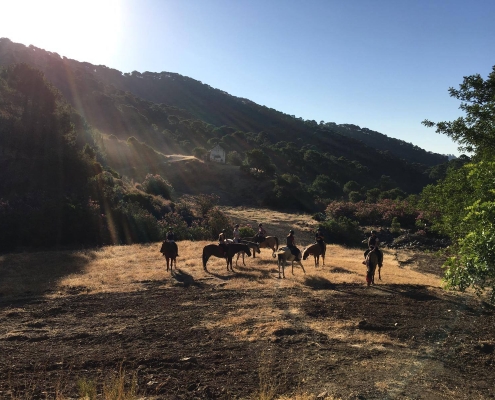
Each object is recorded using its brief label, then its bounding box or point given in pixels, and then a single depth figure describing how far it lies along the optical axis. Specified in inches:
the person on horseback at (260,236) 823.5
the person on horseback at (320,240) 712.4
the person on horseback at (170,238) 646.2
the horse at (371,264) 552.7
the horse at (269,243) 820.0
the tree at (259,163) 2507.4
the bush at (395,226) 1507.1
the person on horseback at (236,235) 726.4
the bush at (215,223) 1274.6
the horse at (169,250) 641.6
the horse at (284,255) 600.1
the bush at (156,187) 1685.5
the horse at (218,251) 657.6
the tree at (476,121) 435.5
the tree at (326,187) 2556.6
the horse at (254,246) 771.5
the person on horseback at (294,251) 606.5
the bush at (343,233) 1370.6
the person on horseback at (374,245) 573.1
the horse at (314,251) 706.8
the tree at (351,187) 2666.1
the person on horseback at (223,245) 661.3
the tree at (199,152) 2893.7
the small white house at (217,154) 2787.9
